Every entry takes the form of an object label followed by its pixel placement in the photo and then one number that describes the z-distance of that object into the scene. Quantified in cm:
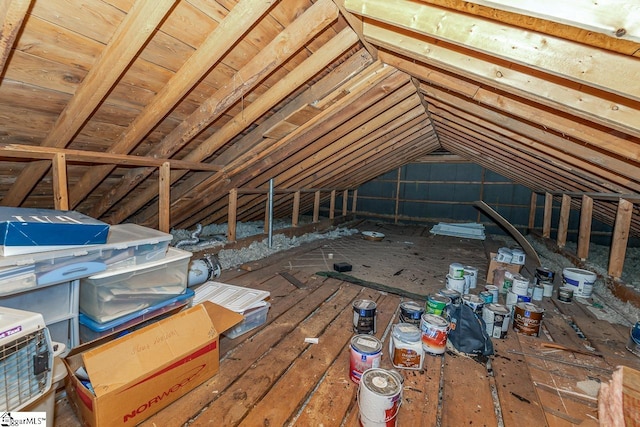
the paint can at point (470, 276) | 295
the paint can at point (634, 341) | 198
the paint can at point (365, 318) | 202
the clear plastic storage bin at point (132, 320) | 152
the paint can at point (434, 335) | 180
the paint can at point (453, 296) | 225
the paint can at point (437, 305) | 206
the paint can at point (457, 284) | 271
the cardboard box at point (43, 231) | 124
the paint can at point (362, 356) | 149
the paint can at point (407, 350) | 167
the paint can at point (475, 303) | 215
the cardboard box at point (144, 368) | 112
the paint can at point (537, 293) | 287
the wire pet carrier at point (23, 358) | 88
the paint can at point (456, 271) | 273
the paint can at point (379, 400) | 119
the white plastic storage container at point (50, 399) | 101
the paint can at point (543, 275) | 310
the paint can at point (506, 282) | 269
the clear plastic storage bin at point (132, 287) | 153
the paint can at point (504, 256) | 308
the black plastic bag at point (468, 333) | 187
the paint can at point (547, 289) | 297
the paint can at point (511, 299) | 247
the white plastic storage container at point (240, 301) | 199
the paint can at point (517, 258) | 303
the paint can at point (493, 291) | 244
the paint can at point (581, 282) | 298
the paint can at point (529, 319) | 211
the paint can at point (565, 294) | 282
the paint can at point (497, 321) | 205
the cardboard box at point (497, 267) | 303
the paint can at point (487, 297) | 241
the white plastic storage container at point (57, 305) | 139
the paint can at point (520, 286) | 246
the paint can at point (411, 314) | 200
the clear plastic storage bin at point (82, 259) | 125
